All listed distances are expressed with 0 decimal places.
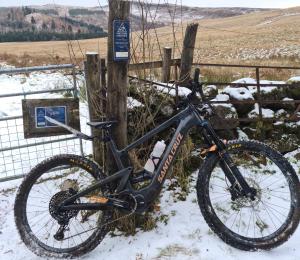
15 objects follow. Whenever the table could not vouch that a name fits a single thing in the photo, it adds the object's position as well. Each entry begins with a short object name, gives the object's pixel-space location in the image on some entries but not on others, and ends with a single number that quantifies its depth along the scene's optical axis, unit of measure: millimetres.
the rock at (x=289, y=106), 4460
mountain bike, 2618
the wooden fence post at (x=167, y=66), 4479
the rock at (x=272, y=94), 4497
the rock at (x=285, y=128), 4228
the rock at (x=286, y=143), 4077
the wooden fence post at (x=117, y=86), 2513
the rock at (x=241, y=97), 4363
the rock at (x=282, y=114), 4356
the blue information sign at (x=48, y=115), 3433
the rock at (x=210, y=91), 4370
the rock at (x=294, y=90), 4586
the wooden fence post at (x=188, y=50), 4107
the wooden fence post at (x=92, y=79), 3351
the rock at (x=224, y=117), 4012
